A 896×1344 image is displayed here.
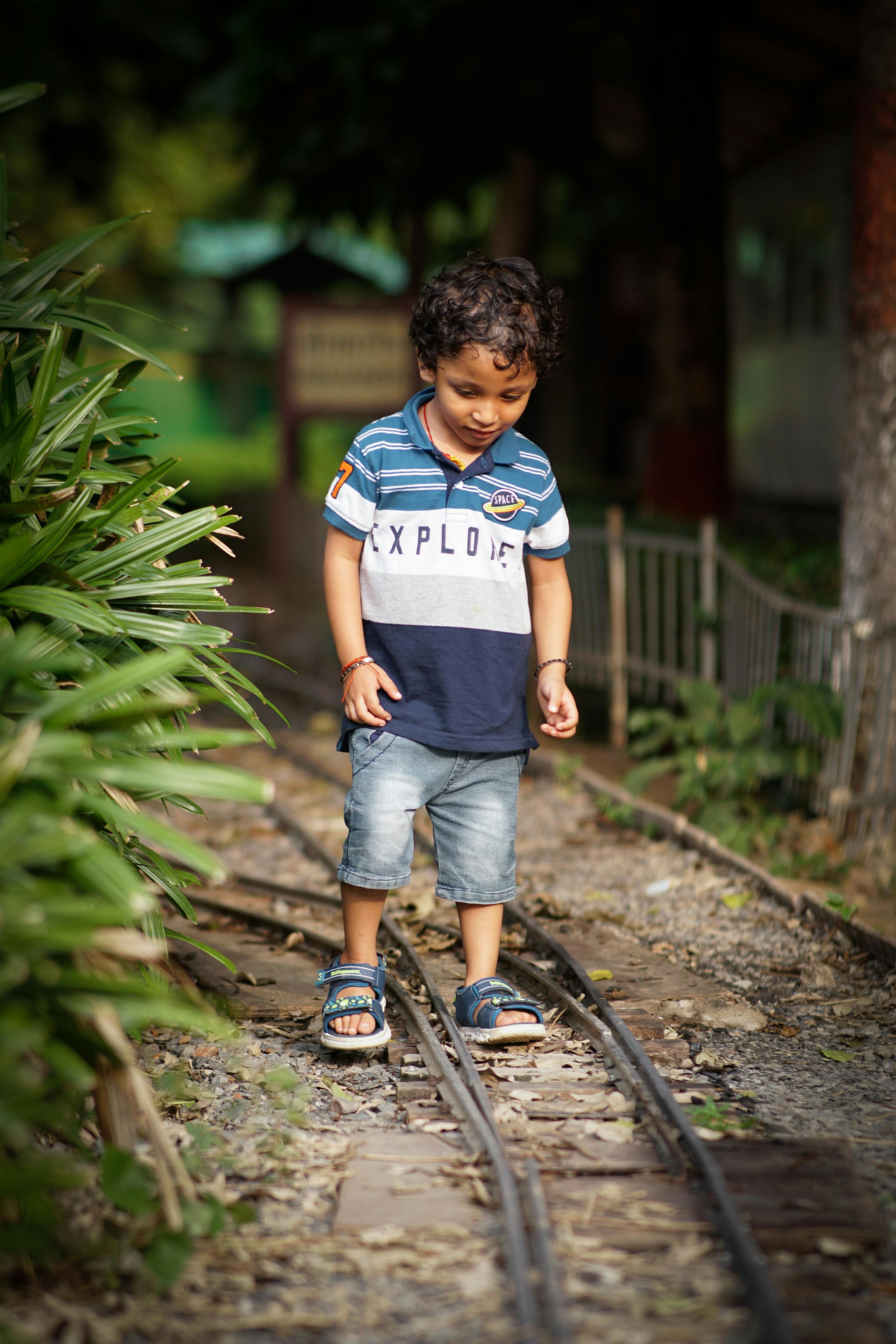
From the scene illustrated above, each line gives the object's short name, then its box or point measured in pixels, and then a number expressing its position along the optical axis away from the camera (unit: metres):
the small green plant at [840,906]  4.92
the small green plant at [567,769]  7.81
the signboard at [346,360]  16.83
